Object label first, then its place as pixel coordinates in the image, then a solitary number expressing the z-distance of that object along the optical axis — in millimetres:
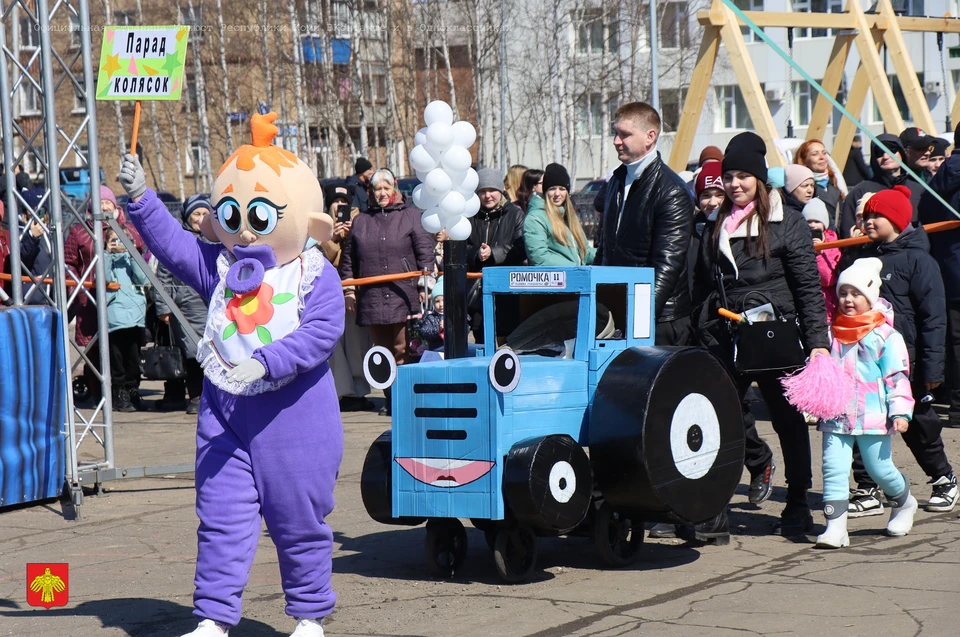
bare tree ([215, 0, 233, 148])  36022
